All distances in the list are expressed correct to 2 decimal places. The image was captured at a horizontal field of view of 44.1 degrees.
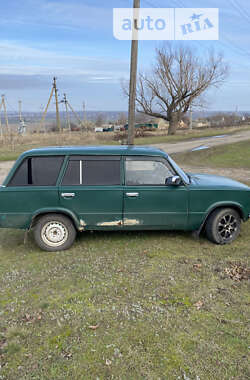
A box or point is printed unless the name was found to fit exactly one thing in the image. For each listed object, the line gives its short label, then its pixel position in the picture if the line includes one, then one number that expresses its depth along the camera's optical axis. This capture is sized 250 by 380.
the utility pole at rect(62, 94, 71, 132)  33.26
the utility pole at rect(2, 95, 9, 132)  29.22
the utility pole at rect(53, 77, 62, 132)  27.57
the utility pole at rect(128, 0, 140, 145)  10.49
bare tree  34.28
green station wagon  4.89
